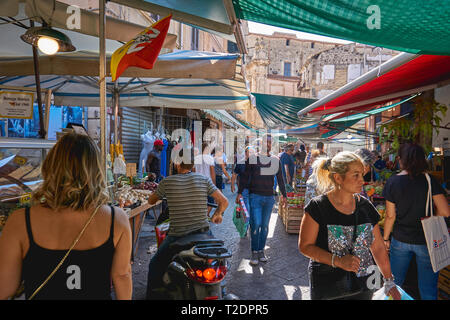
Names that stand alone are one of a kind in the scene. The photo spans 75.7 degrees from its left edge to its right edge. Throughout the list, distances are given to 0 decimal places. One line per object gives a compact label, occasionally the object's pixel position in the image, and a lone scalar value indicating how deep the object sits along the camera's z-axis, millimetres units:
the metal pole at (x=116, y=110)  5198
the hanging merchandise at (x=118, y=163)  4512
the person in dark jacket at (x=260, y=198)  5168
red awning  3775
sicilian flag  2422
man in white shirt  7988
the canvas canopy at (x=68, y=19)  2799
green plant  4906
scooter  2541
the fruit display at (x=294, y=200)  6802
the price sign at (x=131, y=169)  5355
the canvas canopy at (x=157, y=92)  5805
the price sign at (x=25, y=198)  2697
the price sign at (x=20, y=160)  2866
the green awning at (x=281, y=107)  9117
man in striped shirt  3314
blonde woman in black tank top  1456
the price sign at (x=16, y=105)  3609
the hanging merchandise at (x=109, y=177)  3215
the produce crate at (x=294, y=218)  6746
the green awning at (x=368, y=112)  6654
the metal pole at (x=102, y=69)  2619
